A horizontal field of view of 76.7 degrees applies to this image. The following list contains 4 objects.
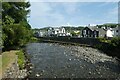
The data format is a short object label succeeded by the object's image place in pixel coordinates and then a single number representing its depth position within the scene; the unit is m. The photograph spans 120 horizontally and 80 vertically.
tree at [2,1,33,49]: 13.85
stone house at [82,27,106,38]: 30.07
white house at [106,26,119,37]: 30.59
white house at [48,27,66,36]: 49.66
